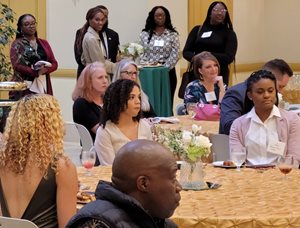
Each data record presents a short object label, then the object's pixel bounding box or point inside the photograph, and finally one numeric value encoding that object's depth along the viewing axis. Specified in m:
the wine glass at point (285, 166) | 4.26
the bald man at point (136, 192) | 2.12
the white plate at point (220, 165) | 4.67
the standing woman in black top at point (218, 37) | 9.87
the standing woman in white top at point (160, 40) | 10.33
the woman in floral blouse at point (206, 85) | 7.51
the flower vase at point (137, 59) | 9.99
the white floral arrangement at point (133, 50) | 9.85
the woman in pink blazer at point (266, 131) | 4.86
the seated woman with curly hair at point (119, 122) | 5.17
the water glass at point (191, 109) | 7.36
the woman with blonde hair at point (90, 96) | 6.54
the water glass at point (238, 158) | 4.58
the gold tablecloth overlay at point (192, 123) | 6.41
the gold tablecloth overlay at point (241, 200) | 3.36
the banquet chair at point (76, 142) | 6.09
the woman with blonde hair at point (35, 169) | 3.35
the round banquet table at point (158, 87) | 9.98
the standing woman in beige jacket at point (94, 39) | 9.53
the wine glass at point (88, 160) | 4.43
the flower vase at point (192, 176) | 4.05
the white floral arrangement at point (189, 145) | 4.05
